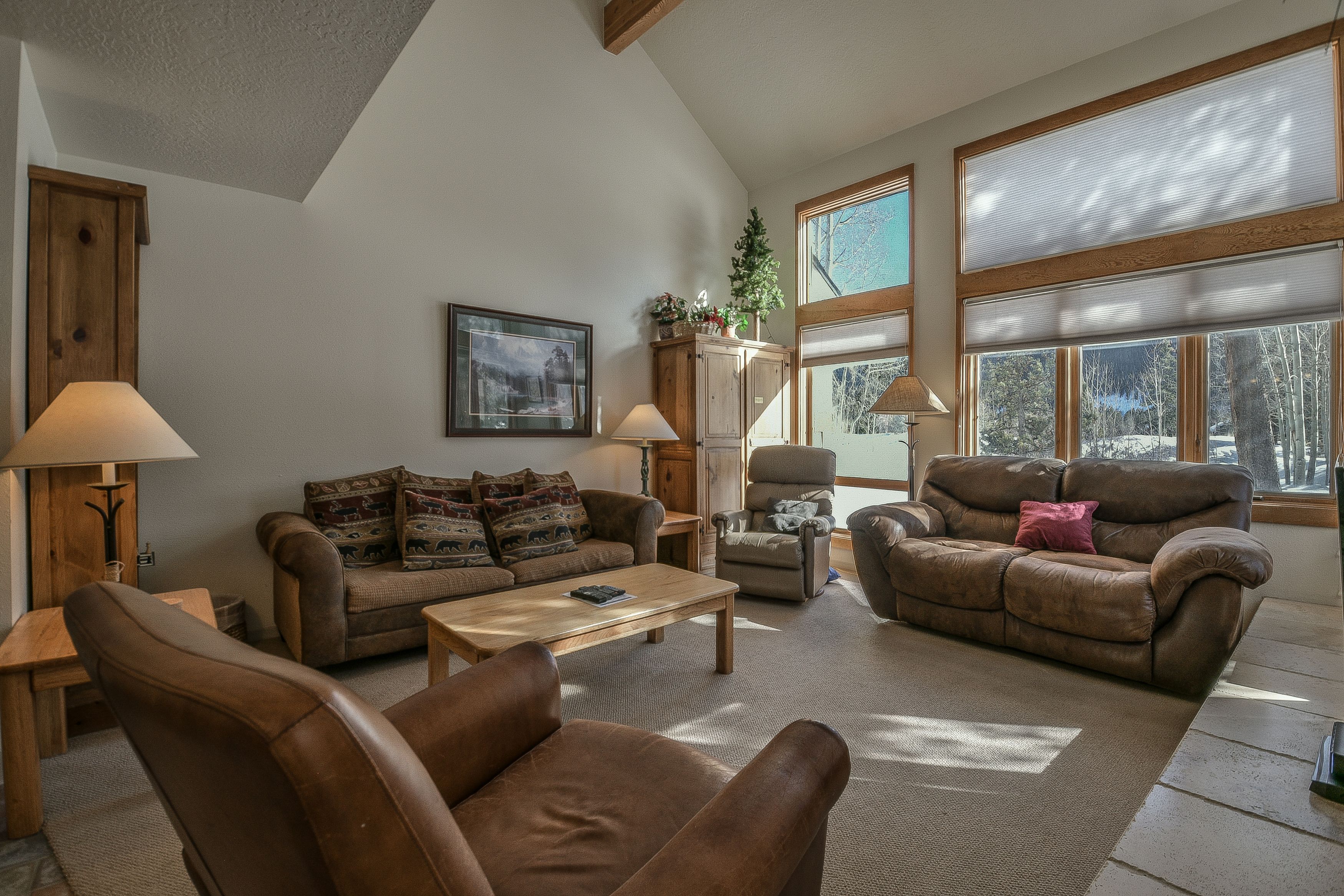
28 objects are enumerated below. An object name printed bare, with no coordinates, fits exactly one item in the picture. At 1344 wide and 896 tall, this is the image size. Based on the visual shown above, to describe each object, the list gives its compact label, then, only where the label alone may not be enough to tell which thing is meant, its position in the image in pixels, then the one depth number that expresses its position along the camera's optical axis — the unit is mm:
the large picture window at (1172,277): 3395
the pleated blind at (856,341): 5070
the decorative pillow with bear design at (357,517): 3254
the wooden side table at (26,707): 1698
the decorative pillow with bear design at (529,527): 3584
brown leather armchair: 533
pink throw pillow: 3324
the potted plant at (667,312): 5129
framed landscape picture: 4082
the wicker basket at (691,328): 5125
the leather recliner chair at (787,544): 3928
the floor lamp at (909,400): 4258
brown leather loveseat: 2482
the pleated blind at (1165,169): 3398
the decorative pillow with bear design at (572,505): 3994
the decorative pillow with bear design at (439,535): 3203
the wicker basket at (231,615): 2916
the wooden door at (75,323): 2205
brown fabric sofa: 2732
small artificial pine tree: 5414
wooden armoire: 4895
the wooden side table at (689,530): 4406
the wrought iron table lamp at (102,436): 1930
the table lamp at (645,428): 4477
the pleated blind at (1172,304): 3389
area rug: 1624
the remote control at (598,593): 2641
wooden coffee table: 2219
